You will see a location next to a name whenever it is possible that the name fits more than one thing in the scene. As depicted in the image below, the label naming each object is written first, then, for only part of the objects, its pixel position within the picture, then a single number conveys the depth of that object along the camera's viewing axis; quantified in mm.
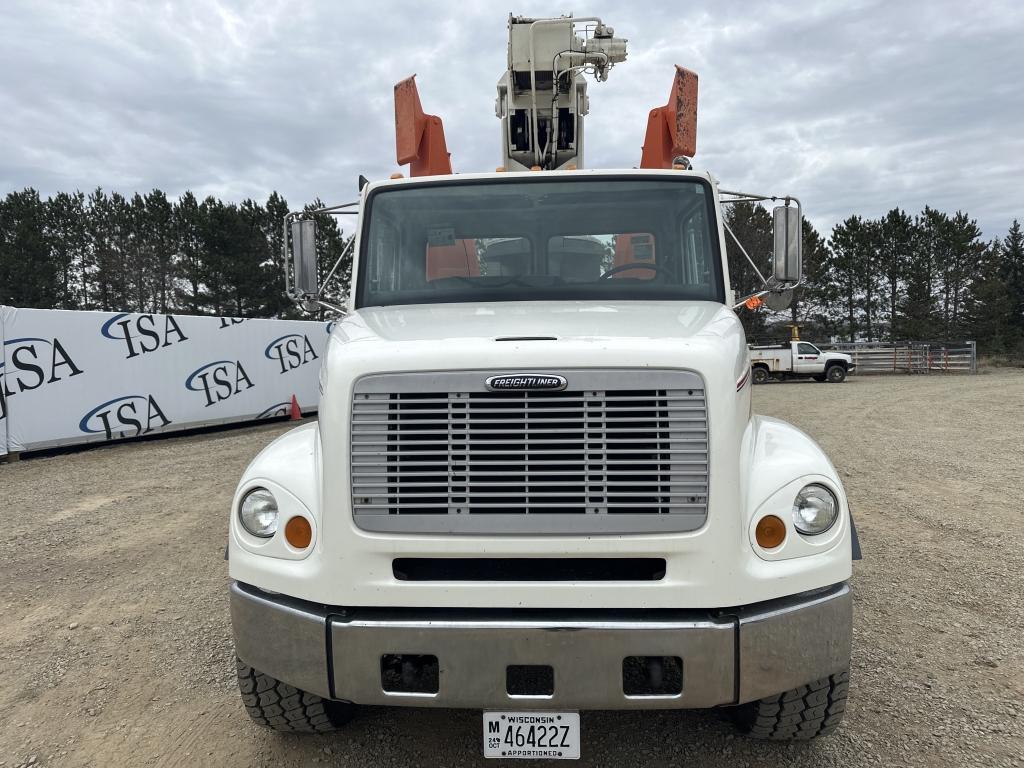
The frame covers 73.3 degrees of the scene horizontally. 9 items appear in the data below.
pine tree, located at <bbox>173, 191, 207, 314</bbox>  37656
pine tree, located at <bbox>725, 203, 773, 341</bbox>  31234
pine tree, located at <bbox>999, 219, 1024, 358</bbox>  45094
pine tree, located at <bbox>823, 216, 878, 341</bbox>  44000
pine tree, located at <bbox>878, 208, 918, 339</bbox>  43062
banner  10539
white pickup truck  26953
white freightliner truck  2252
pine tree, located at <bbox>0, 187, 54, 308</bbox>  36125
